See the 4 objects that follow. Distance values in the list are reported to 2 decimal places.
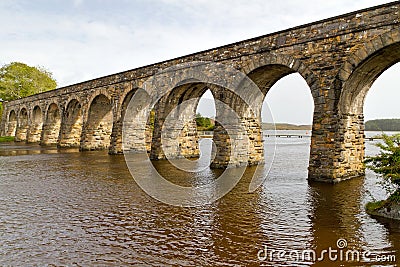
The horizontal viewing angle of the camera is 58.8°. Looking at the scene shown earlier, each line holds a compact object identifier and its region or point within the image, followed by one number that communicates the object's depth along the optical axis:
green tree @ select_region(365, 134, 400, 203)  6.70
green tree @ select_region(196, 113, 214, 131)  55.47
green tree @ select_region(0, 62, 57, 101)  49.72
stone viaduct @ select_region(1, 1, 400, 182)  10.09
